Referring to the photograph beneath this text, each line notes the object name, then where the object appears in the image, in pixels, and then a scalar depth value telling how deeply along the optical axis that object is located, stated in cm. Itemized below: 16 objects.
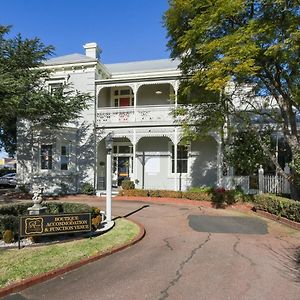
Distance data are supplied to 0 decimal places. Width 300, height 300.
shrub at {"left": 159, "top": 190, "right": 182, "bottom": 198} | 1557
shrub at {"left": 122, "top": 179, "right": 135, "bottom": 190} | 1671
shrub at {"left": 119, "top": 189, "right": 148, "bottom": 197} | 1599
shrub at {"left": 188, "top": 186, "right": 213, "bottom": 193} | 1523
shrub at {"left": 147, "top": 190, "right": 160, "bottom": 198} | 1588
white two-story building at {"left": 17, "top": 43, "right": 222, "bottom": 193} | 1728
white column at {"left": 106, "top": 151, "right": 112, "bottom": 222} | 969
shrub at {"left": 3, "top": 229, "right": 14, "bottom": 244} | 748
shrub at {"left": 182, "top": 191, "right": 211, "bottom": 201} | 1484
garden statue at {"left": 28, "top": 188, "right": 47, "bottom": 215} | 851
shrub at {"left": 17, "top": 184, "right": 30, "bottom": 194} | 1789
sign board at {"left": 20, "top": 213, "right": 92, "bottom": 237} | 714
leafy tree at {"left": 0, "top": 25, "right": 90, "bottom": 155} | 1301
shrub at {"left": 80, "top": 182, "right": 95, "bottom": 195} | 1746
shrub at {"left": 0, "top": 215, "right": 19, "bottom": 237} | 782
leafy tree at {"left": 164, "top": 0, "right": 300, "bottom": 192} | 993
